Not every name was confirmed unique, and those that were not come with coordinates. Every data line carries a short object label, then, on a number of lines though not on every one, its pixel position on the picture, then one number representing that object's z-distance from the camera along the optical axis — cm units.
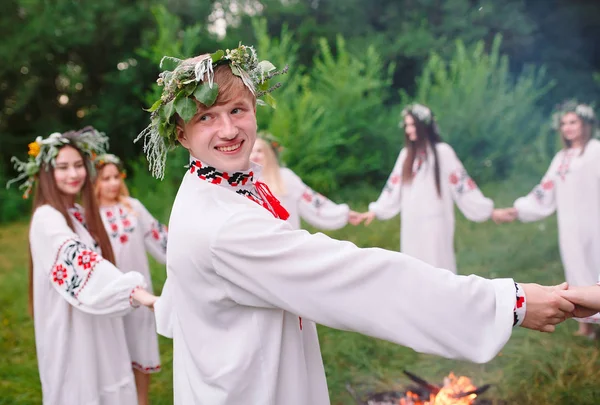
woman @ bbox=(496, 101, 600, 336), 518
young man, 157
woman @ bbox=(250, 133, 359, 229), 538
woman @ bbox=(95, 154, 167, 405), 394
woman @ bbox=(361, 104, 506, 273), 538
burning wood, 302
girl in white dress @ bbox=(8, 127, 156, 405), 302
